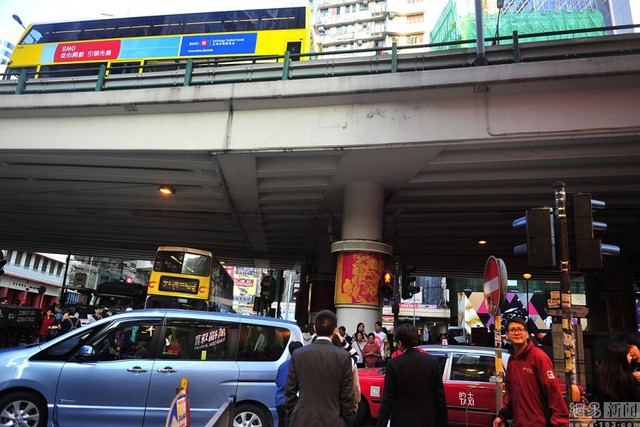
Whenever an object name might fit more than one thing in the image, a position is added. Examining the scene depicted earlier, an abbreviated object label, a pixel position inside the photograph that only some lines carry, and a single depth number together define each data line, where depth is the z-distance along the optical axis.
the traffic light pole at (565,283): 4.51
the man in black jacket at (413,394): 4.18
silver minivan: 5.92
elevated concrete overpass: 9.47
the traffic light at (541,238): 5.16
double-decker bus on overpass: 14.64
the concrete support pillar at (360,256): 11.81
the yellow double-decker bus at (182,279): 14.63
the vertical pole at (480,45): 9.91
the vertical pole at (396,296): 11.26
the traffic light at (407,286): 12.50
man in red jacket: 3.71
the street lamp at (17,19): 17.23
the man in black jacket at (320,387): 3.79
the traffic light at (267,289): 19.02
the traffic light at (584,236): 4.98
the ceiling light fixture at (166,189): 14.36
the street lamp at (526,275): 25.33
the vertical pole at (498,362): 5.14
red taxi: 6.96
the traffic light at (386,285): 11.88
